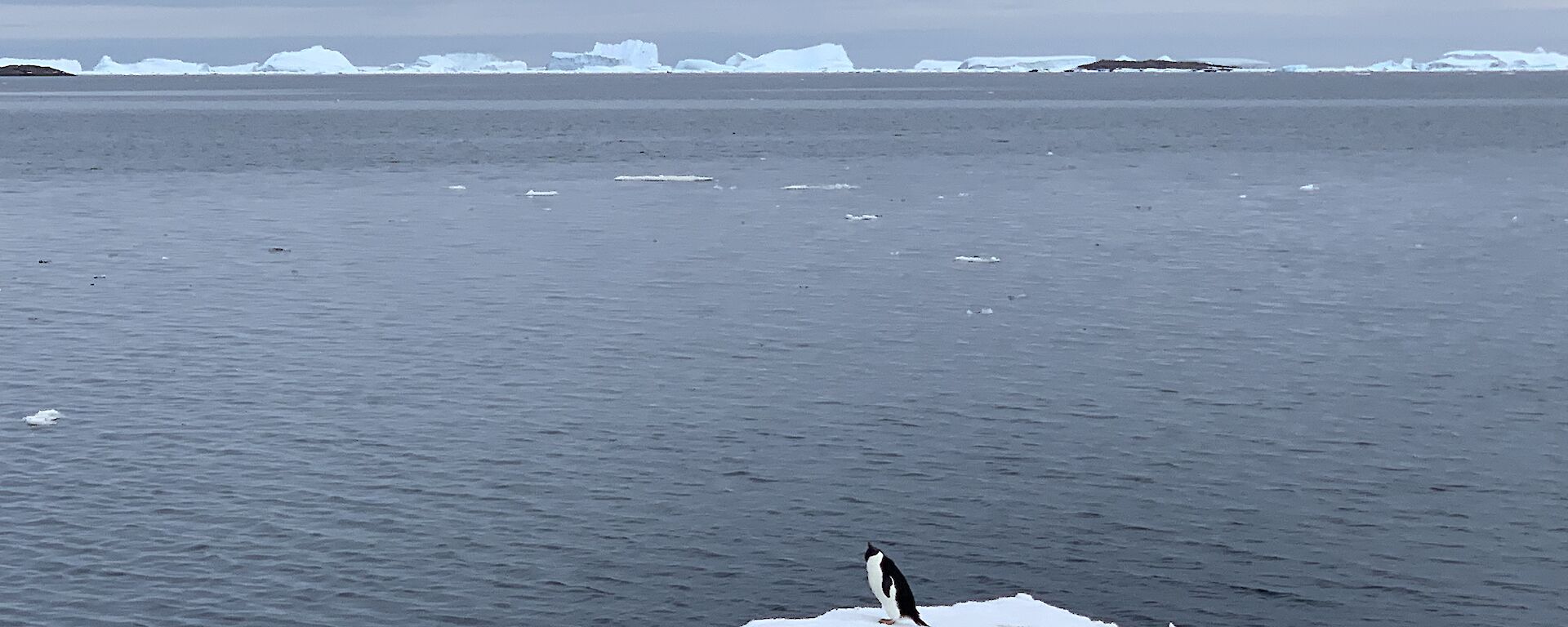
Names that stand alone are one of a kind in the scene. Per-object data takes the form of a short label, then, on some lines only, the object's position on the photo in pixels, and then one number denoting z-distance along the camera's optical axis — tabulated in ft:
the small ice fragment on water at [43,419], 101.81
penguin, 58.95
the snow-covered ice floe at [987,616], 61.16
